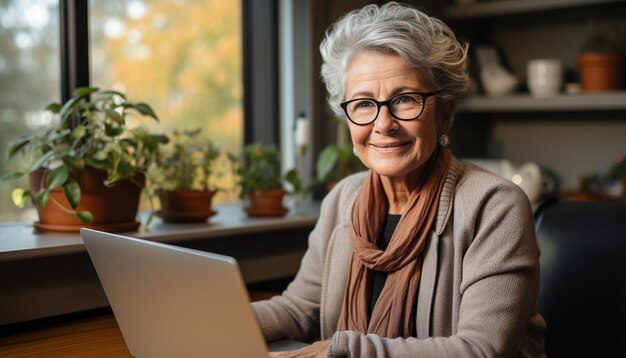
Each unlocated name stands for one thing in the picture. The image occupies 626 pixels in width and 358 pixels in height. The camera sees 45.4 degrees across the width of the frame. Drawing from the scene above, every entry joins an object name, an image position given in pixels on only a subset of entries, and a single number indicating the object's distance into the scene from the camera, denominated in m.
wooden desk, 1.48
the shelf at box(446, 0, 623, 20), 2.94
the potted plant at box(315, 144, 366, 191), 2.63
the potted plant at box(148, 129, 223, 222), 2.04
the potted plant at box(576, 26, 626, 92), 2.94
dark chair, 1.58
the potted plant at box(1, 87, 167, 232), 1.75
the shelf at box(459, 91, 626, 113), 2.87
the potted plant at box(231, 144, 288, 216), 2.26
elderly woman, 1.37
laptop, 1.05
